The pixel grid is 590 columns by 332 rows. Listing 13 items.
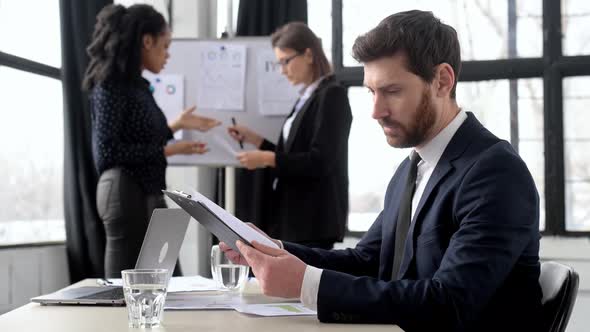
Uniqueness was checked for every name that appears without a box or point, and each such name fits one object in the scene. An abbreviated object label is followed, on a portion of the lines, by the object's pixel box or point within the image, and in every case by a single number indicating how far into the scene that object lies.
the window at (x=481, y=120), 4.07
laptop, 1.56
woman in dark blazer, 3.02
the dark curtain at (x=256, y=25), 4.09
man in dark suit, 1.36
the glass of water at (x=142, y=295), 1.27
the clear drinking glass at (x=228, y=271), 1.72
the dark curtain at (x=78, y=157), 3.71
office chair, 1.38
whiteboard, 3.69
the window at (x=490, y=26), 4.08
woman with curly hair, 2.92
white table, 1.27
